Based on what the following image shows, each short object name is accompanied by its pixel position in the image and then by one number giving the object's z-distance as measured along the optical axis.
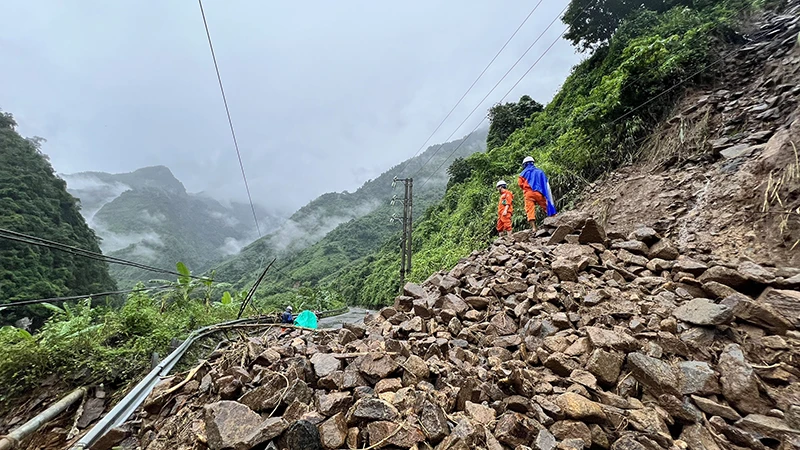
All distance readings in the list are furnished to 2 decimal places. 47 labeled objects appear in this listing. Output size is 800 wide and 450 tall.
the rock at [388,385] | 2.22
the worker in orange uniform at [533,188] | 6.77
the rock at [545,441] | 1.80
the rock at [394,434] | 1.80
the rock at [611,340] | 2.59
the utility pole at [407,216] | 16.28
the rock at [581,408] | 1.99
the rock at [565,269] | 4.12
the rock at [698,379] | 2.20
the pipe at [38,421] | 2.28
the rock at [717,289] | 3.14
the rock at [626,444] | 1.79
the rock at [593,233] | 4.84
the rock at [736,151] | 4.92
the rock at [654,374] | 2.21
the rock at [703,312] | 2.74
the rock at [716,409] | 2.02
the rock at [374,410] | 1.93
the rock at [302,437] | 1.79
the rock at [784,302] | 2.71
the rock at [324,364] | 2.48
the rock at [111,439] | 2.11
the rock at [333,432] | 1.80
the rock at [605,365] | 2.38
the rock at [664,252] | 4.09
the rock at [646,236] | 4.55
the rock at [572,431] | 1.90
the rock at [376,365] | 2.38
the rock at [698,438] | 1.89
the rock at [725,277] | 3.18
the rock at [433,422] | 1.84
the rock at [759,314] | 2.63
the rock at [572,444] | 1.80
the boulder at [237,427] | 1.76
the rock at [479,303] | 4.12
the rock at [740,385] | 2.10
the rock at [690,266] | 3.52
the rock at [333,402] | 2.03
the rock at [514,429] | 1.88
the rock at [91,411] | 3.47
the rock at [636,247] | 4.39
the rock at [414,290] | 4.84
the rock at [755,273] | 3.10
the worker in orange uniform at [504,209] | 7.43
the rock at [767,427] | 1.83
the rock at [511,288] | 4.22
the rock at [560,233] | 5.17
